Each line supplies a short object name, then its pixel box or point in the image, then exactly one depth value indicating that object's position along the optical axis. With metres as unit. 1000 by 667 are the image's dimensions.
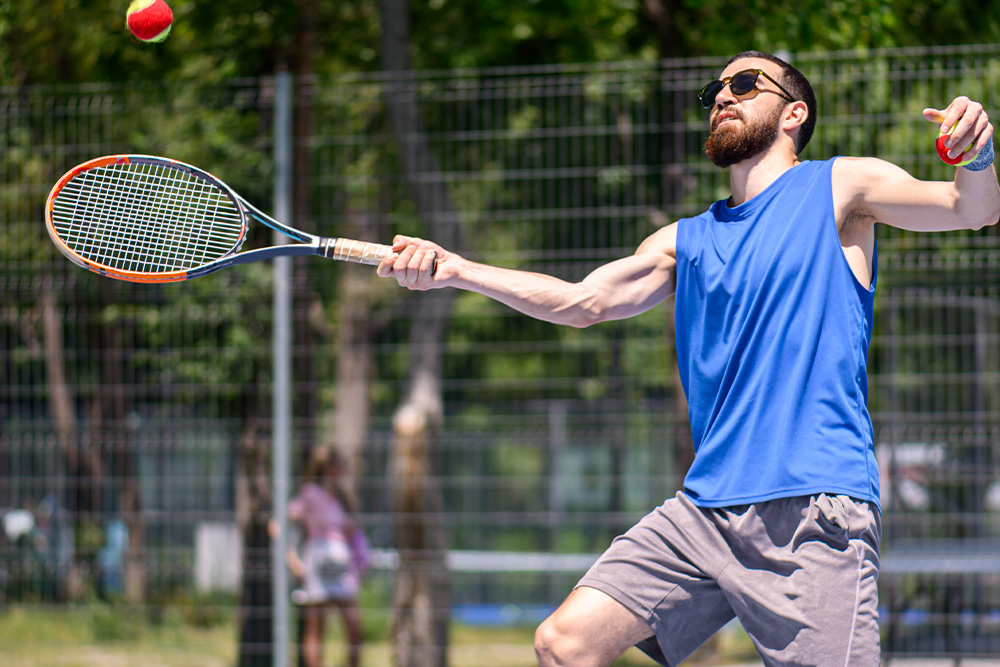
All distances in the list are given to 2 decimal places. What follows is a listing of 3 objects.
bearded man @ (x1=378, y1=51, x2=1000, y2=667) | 5.10
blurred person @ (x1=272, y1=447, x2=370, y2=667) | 14.41
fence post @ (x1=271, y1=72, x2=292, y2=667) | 10.87
